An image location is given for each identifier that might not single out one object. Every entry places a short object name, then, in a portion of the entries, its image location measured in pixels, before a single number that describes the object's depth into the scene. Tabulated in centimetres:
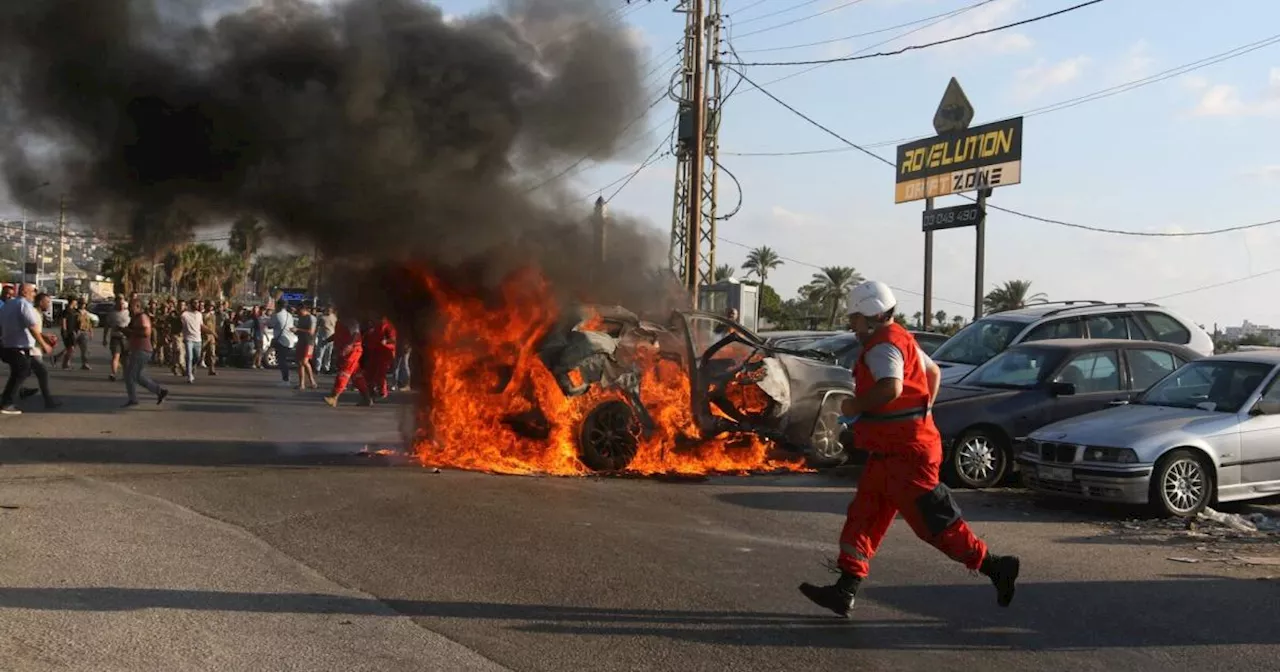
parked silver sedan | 866
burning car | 987
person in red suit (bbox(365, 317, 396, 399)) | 1317
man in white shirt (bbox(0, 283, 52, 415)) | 1339
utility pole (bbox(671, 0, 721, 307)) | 1942
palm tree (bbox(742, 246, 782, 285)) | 6456
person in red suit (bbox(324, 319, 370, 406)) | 1493
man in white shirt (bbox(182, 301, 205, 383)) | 1931
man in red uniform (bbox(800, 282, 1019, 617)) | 534
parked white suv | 1379
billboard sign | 2812
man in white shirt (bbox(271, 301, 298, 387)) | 2017
